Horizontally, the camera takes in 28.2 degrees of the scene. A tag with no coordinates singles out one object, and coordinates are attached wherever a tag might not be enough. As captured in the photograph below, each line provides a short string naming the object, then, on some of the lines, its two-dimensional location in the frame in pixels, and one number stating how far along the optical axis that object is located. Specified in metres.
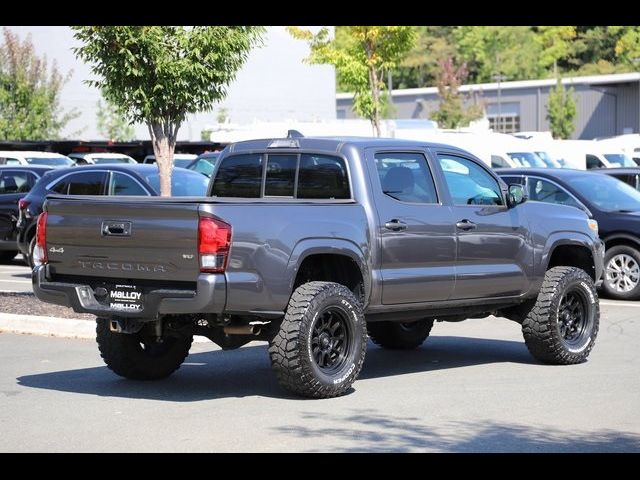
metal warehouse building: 75.81
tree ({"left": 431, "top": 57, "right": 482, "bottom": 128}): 78.56
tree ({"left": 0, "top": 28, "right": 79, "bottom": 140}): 49.69
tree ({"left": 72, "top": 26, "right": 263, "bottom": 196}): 15.44
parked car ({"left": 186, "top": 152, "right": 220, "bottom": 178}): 27.81
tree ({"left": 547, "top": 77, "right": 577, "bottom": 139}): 75.12
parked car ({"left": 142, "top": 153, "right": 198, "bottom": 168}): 31.48
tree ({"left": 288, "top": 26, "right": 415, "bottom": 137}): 32.66
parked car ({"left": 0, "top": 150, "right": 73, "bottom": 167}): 32.28
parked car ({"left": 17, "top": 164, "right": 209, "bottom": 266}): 18.70
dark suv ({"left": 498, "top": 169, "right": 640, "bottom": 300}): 17.38
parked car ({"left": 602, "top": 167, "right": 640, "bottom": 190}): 21.72
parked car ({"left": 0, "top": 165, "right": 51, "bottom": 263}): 22.17
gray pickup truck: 9.07
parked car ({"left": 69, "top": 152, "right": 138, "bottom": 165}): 37.31
